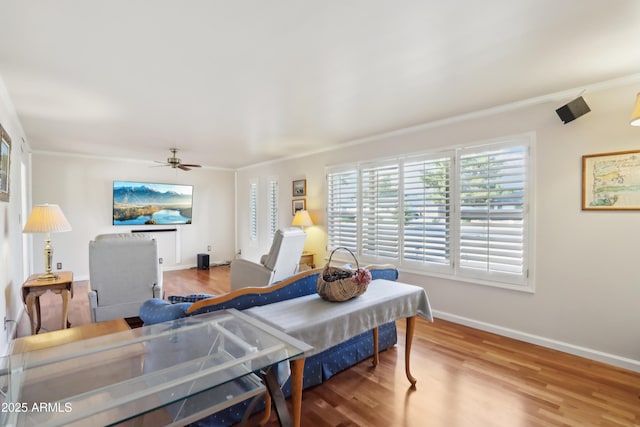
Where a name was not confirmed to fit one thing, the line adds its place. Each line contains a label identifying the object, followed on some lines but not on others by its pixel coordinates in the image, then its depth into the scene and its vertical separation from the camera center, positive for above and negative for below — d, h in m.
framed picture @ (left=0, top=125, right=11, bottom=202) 2.59 +0.43
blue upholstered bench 1.82 -0.59
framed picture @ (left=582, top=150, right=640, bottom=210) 2.56 +0.26
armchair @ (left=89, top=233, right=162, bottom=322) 3.04 -0.63
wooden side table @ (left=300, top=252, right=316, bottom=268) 5.38 -0.81
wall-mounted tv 6.40 +0.19
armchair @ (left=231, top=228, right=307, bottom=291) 3.58 -0.63
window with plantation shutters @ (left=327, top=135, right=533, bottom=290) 3.19 +0.00
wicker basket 2.02 -0.46
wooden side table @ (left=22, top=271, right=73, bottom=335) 3.12 -0.79
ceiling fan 5.02 +0.79
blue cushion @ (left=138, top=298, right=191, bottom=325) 1.78 -0.57
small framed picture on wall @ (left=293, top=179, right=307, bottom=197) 5.83 +0.46
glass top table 0.91 -0.57
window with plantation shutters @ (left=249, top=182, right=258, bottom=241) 7.30 +0.02
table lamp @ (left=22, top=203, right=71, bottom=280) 3.26 -0.12
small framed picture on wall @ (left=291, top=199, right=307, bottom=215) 5.84 +0.13
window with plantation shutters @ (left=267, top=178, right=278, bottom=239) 6.68 +0.15
